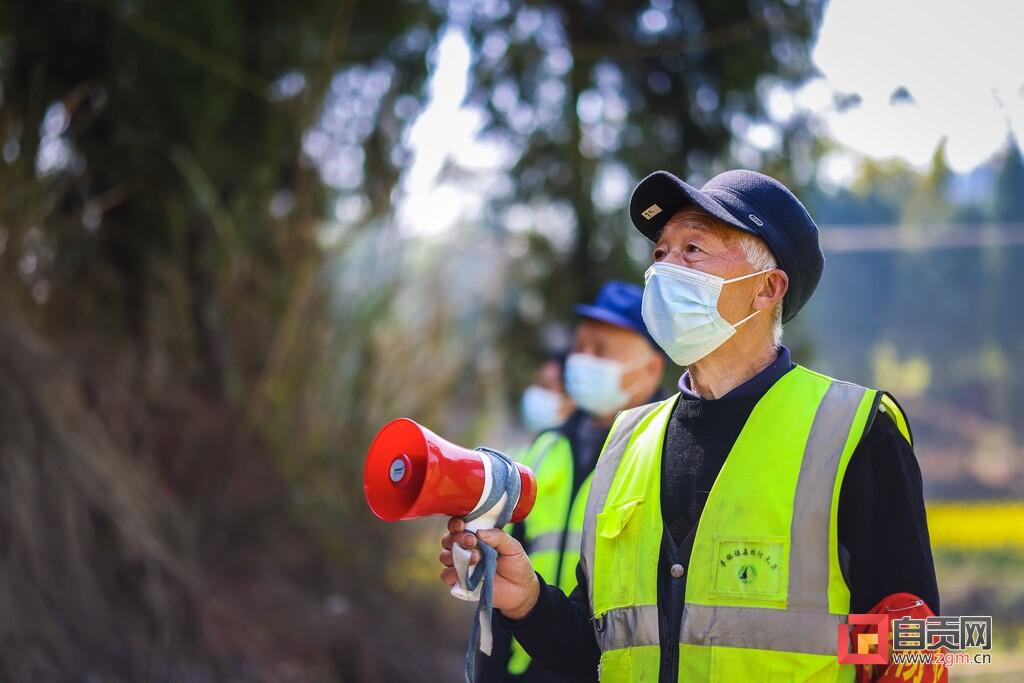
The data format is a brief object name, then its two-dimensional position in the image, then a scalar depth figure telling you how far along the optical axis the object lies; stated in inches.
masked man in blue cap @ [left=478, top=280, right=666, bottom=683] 131.2
